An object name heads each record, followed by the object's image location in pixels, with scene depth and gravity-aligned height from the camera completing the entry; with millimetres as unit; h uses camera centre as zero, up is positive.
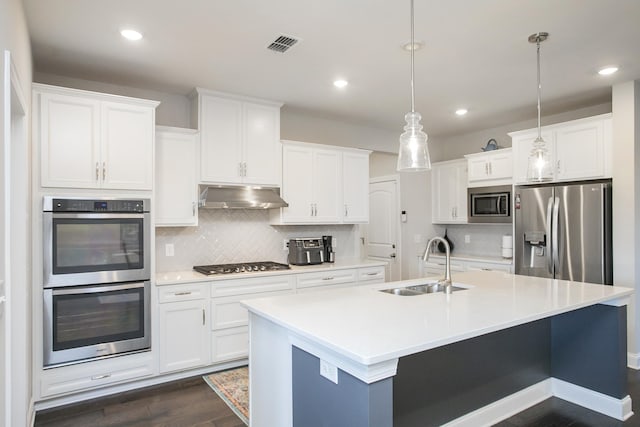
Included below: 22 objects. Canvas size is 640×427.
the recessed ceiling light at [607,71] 3381 +1242
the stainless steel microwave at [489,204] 4953 +151
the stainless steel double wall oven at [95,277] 2926 -451
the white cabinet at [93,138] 2939 +629
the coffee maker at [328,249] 4758 -383
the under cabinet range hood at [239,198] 3803 +201
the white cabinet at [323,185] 4355 +376
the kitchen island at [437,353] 1666 -780
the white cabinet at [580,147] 3877 +696
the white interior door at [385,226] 5816 -139
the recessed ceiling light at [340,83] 3672 +1248
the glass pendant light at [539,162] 2736 +367
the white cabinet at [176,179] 3625 +365
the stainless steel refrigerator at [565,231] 3803 -162
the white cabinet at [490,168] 4918 +618
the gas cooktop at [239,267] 3807 -500
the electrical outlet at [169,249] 3929 -306
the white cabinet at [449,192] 5617 +352
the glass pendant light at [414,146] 2211 +391
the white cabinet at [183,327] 3389 -947
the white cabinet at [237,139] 3826 +788
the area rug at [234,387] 2954 -1410
